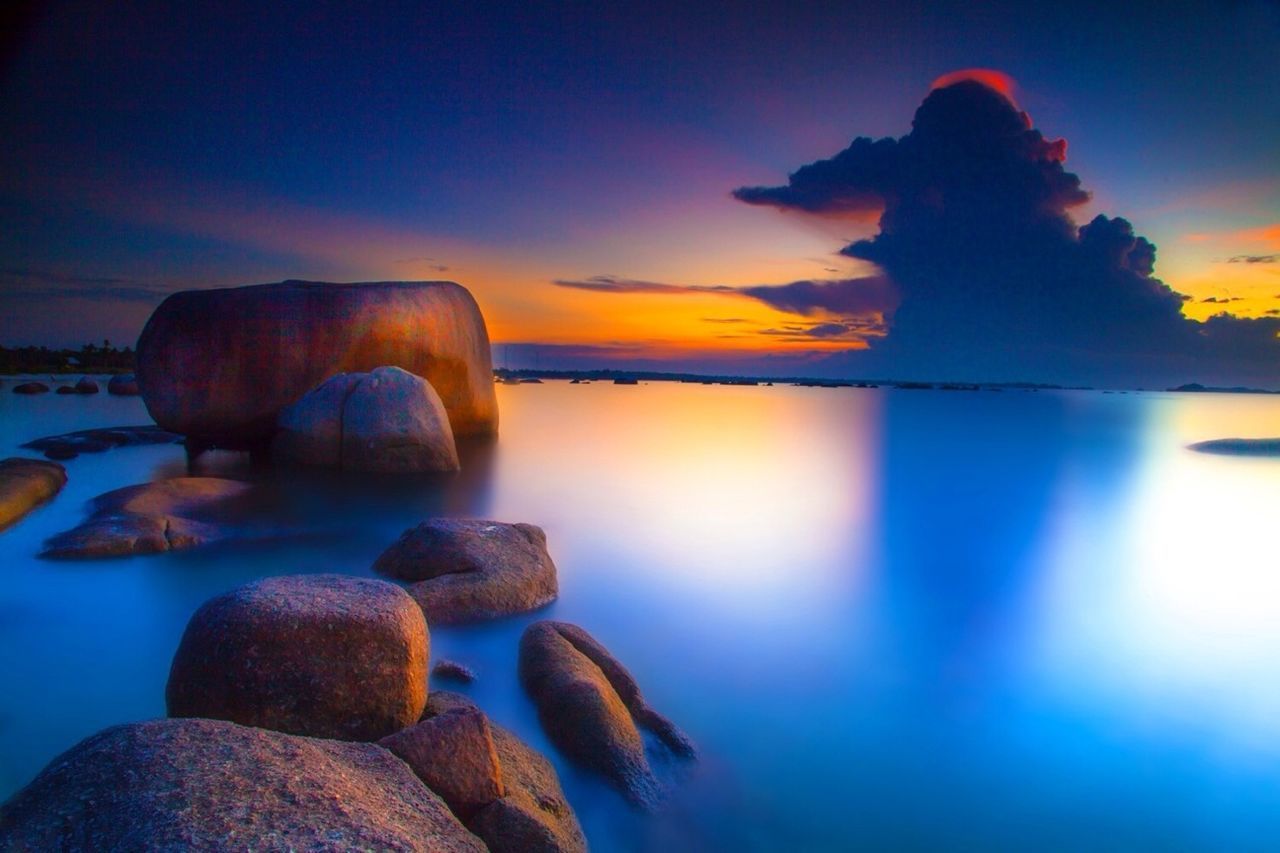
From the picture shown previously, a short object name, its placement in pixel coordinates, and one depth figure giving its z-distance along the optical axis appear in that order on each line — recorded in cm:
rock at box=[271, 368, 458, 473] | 1156
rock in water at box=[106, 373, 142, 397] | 3425
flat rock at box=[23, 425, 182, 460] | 1479
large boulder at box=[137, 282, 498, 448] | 1282
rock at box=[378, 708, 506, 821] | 265
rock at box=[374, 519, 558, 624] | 545
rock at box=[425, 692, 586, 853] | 267
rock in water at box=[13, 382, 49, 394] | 3297
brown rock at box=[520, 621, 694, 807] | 350
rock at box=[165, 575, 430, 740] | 308
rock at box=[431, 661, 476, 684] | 449
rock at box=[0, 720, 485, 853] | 181
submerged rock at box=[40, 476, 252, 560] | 710
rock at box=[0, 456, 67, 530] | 887
